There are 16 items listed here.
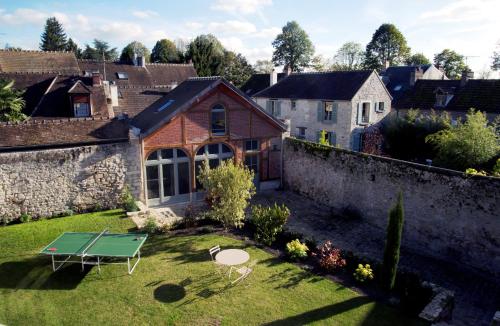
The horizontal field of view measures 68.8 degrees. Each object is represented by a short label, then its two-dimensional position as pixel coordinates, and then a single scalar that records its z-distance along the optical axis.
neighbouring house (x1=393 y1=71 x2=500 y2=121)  26.88
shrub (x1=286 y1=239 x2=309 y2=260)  12.83
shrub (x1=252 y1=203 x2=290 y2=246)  14.27
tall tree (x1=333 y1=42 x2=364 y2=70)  81.94
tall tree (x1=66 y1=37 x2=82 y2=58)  83.97
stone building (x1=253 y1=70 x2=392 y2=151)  28.50
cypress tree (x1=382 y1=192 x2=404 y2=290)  10.67
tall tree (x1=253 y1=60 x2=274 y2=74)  78.04
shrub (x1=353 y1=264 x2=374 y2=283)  11.39
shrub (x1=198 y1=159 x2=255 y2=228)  14.40
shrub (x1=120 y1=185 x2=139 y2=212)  16.98
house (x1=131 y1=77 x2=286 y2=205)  18.33
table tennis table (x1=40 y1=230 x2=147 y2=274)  11.41
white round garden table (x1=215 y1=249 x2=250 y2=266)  11.15
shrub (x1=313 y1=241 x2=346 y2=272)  12.04
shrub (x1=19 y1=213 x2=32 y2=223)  15.66
